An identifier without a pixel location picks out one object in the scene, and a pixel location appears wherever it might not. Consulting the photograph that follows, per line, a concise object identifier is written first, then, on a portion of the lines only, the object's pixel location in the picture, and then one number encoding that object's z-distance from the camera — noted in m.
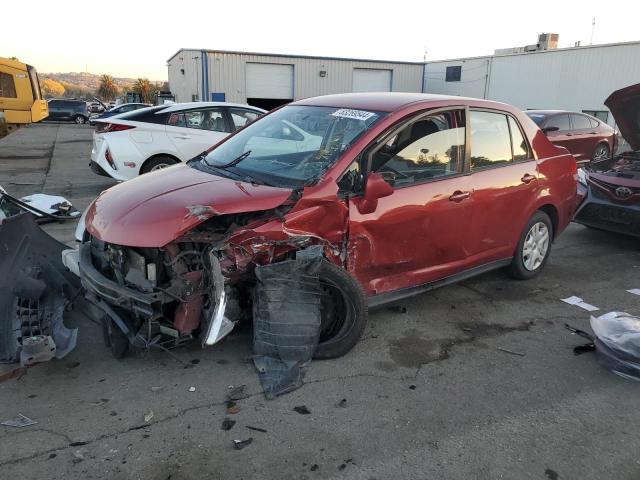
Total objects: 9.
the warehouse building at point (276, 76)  34.03
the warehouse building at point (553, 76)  25.41
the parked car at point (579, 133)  11.90
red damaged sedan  3.13
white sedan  8.29
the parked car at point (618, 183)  6.08
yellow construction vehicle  14.81
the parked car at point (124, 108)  25.09
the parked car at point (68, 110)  34.92
